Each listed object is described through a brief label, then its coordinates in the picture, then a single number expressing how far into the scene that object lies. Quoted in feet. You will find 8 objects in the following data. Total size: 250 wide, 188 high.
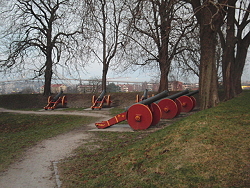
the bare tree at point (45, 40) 82.48
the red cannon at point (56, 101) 77.00
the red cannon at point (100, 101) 72.52
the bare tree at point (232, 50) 54.13
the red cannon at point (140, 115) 32.86
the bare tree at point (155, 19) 36.11
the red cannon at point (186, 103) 55.43
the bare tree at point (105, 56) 86.82
